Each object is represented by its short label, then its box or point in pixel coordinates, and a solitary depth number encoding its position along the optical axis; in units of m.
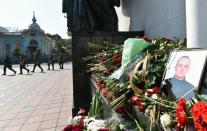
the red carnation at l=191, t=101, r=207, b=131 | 0.51
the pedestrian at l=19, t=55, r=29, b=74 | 11.09
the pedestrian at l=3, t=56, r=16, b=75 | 11.26
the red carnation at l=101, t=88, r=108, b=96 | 1.30
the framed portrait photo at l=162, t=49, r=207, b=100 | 0.79
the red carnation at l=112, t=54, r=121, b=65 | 1.64
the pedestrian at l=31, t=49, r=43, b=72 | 12.36
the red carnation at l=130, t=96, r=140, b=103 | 0.94
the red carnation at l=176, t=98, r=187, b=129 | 0.59
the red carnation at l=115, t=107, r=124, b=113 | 1.07
